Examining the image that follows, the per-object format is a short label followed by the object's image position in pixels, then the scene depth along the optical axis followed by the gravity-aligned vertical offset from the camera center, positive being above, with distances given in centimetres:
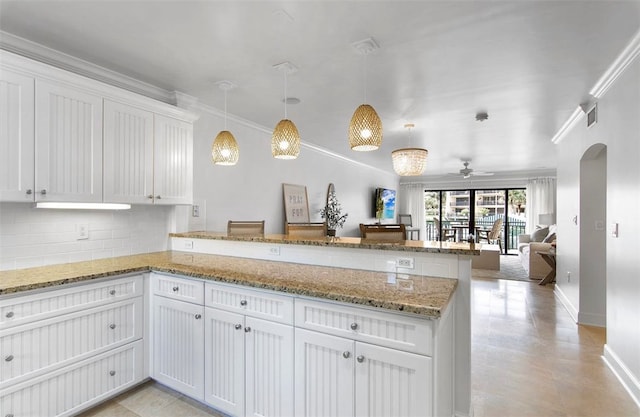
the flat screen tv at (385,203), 870 +12
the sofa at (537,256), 615 -95
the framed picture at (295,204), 499 +6
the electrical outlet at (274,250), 258 -34
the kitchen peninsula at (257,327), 152 -67
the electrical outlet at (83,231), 260 -19
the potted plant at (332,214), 605 -12
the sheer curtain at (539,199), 888 +25
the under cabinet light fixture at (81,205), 225 +1
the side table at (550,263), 571 -96
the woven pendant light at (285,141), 243 +50
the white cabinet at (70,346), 181 -86
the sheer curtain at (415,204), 1061 +12
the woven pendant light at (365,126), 217 +54
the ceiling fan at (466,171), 735 +93
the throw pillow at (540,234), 734 -58
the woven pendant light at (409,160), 390 +57
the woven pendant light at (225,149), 278 +49
